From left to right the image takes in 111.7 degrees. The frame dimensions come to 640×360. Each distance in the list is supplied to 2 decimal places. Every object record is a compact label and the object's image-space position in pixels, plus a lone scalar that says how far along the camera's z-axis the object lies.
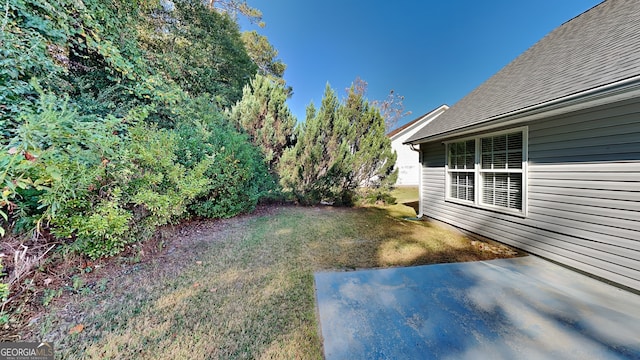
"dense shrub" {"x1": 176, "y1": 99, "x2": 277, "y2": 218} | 5.11
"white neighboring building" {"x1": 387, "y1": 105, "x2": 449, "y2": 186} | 17.19
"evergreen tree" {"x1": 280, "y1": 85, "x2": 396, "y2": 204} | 7.93
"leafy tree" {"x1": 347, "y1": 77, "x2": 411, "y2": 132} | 21.80
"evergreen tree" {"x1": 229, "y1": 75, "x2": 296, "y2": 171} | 7.87
